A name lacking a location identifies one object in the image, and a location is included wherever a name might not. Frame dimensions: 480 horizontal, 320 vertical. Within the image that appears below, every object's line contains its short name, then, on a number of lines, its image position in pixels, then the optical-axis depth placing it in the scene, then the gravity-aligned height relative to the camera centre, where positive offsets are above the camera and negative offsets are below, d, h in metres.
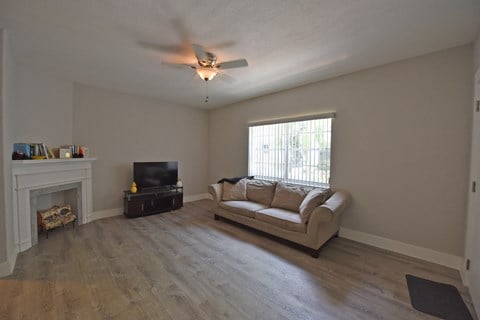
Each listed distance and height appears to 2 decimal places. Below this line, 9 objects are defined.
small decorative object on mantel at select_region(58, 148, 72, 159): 3.40 -0.02
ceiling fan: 2.31 +1.10
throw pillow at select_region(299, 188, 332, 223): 2.77 -0.68
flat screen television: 4.33 -0.49
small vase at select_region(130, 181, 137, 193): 4.19 -0.75
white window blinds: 3.49 +0.09
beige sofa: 2.61 -0.93
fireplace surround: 2.67 -0.48
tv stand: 4.04 -1.05
